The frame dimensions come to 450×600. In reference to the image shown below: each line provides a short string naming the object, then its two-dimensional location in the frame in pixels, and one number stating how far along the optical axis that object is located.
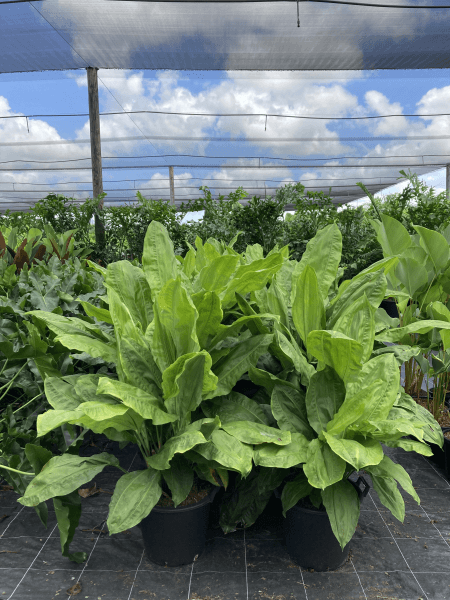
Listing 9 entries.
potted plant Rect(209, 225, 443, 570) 1.08
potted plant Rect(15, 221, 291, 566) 1.06
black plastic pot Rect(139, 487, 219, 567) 1.21
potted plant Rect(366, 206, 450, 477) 1.74
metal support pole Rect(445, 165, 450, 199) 13.54
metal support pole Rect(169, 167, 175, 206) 11.75
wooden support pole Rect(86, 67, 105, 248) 5.54
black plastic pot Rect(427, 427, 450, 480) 1.78
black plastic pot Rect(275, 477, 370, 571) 1.22
